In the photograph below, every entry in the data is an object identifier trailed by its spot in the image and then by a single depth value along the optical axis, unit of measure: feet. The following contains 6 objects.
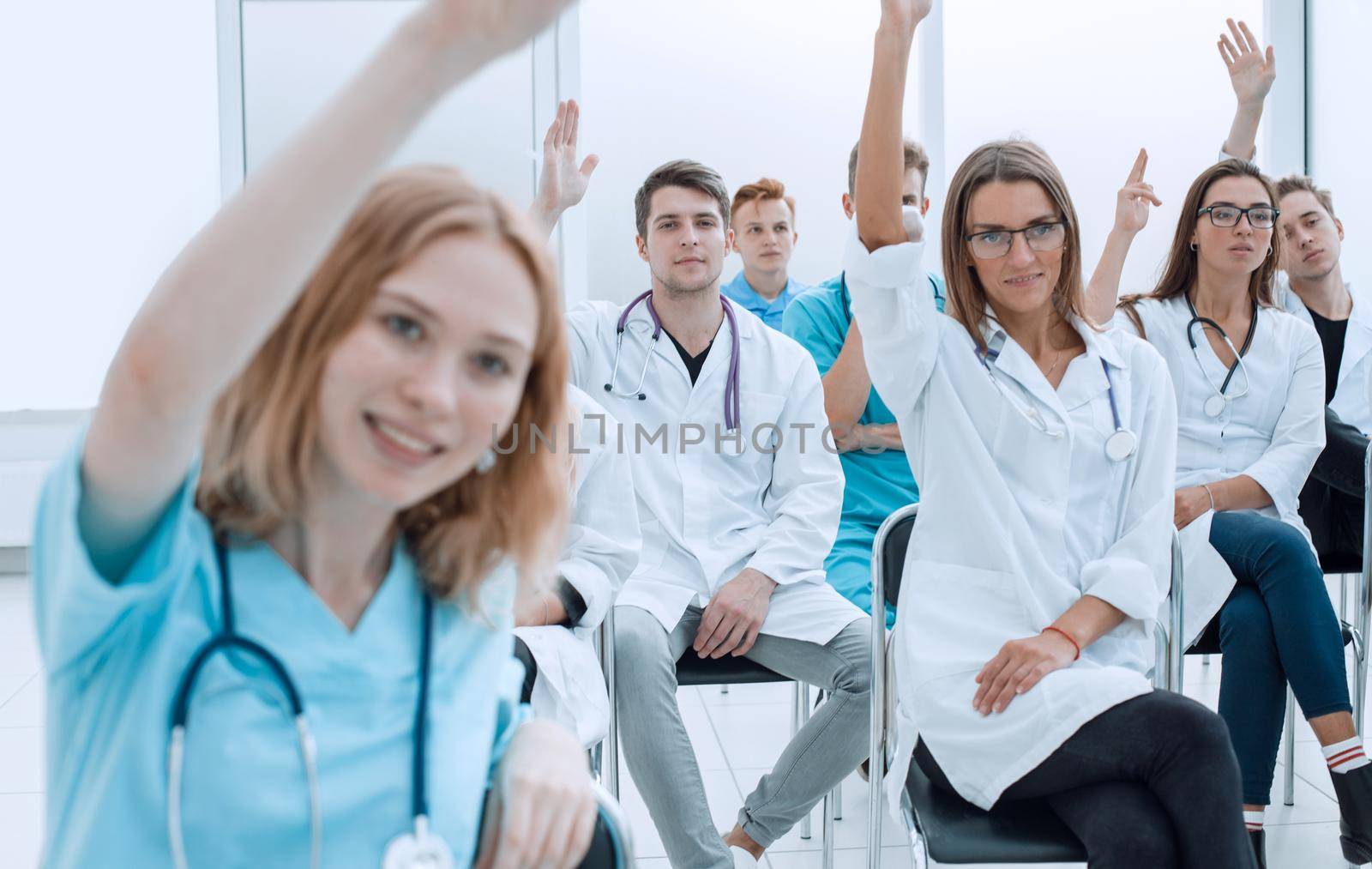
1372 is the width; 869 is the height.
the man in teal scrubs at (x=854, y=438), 7.89
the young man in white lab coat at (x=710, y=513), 6.31
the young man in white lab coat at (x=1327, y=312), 7.98
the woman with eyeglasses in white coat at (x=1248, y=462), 6.53
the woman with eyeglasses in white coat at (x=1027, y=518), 4.43
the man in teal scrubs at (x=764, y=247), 11.55
